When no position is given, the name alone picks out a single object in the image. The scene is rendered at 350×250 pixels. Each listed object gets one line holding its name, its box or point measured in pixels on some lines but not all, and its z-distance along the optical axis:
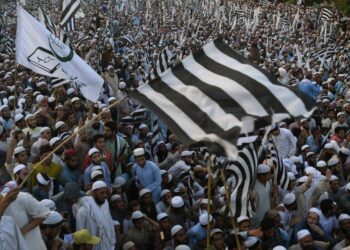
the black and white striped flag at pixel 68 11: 12.24
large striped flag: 3.92
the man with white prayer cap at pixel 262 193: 7.28
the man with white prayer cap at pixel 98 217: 6.06
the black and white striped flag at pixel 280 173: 7.81
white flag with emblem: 8.23
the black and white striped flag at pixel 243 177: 6.59
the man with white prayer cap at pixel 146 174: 7.66
